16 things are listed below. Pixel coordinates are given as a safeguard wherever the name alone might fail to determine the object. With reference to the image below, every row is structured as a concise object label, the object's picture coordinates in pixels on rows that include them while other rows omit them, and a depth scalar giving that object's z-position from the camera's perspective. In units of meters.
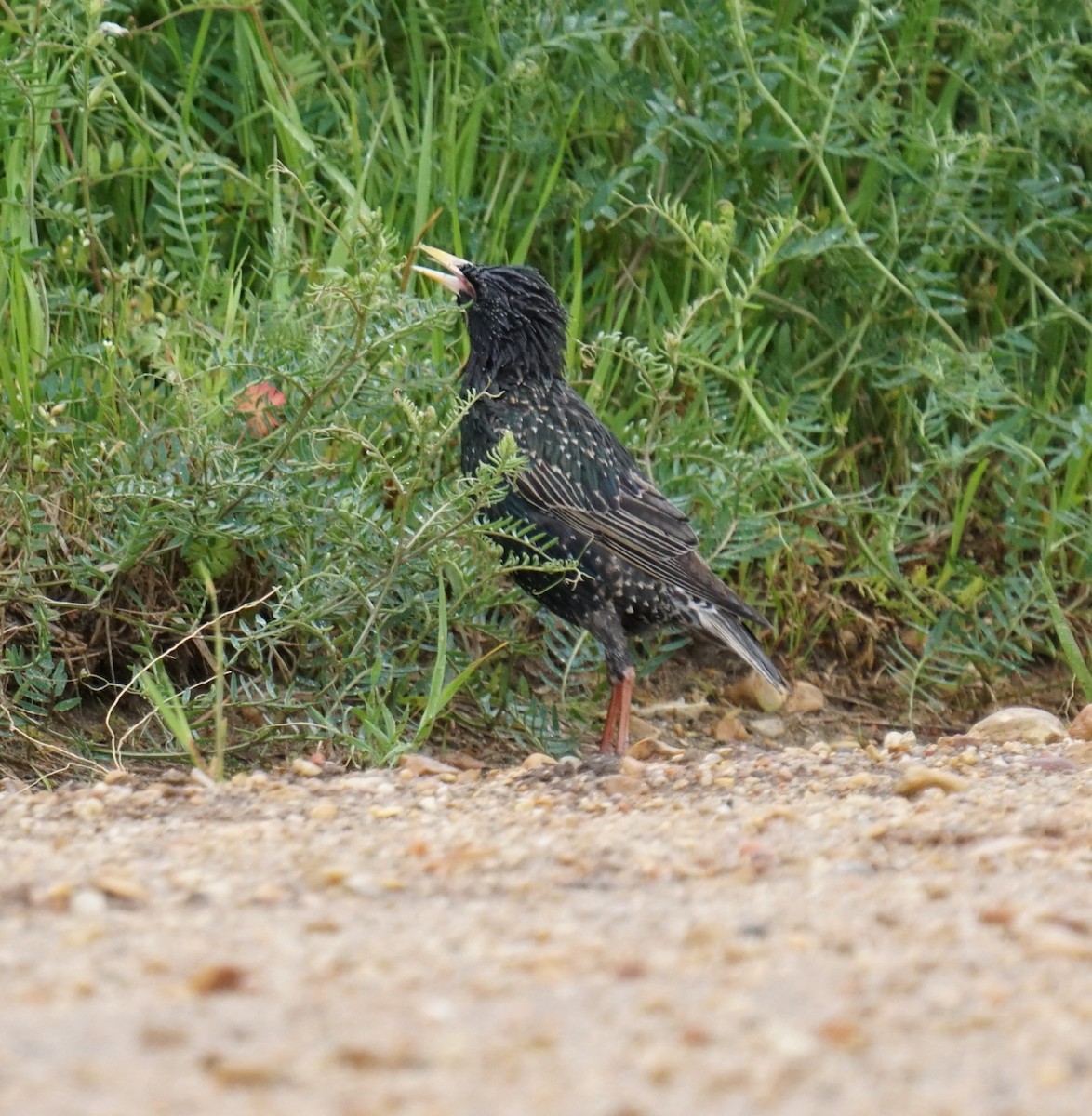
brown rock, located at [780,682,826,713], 11.04
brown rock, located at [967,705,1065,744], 9.29
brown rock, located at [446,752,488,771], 9.27
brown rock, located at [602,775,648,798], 7.62
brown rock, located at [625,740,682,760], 9.46
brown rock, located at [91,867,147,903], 5.05
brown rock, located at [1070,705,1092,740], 9.00
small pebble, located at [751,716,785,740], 10.84
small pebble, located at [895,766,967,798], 7.30
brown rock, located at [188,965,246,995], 3.97
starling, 9.98
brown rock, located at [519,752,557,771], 8.46
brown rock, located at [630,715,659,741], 10.69
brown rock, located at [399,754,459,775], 8.03
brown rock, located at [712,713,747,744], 10.73
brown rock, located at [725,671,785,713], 11.14
